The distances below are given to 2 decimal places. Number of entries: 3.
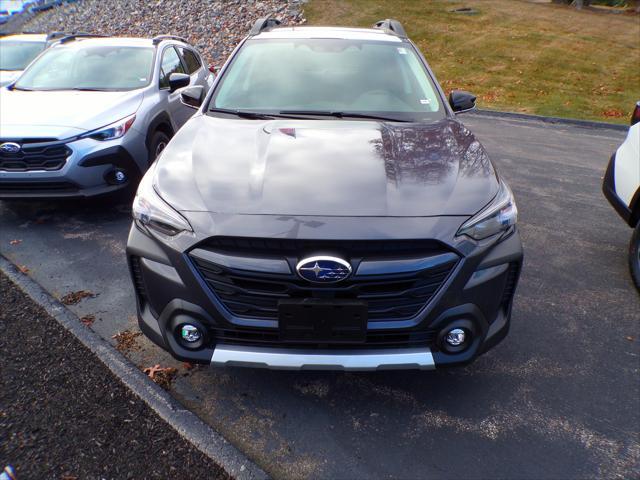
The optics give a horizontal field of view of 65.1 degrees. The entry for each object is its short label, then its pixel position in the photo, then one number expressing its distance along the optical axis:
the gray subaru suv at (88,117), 4.77
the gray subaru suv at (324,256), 2.23
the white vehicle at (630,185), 4.11
